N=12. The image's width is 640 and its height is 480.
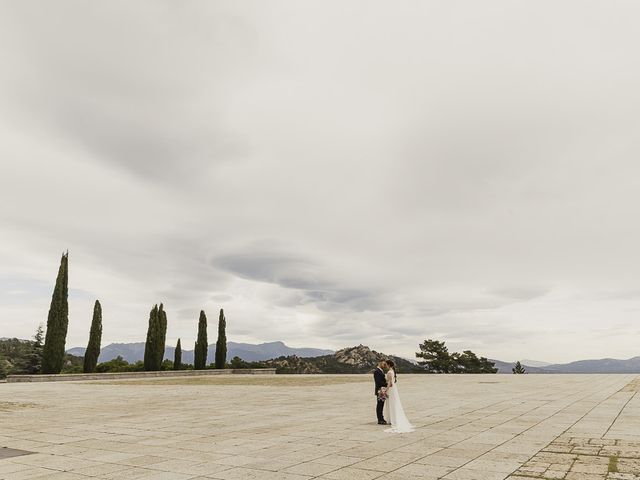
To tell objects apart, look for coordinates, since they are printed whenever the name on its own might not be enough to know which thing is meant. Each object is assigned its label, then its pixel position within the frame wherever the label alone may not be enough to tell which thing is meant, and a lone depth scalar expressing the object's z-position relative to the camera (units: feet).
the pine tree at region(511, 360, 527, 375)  278.30
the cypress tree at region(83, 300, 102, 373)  142.20
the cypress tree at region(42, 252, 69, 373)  128.06
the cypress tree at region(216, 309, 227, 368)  177.06
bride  37.81
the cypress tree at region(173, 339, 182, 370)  164.69
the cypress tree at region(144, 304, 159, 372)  150.92
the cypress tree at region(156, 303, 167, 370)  153.89
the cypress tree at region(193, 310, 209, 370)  170.81
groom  42.27
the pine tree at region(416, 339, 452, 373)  211.20
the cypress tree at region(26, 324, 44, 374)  177.58
